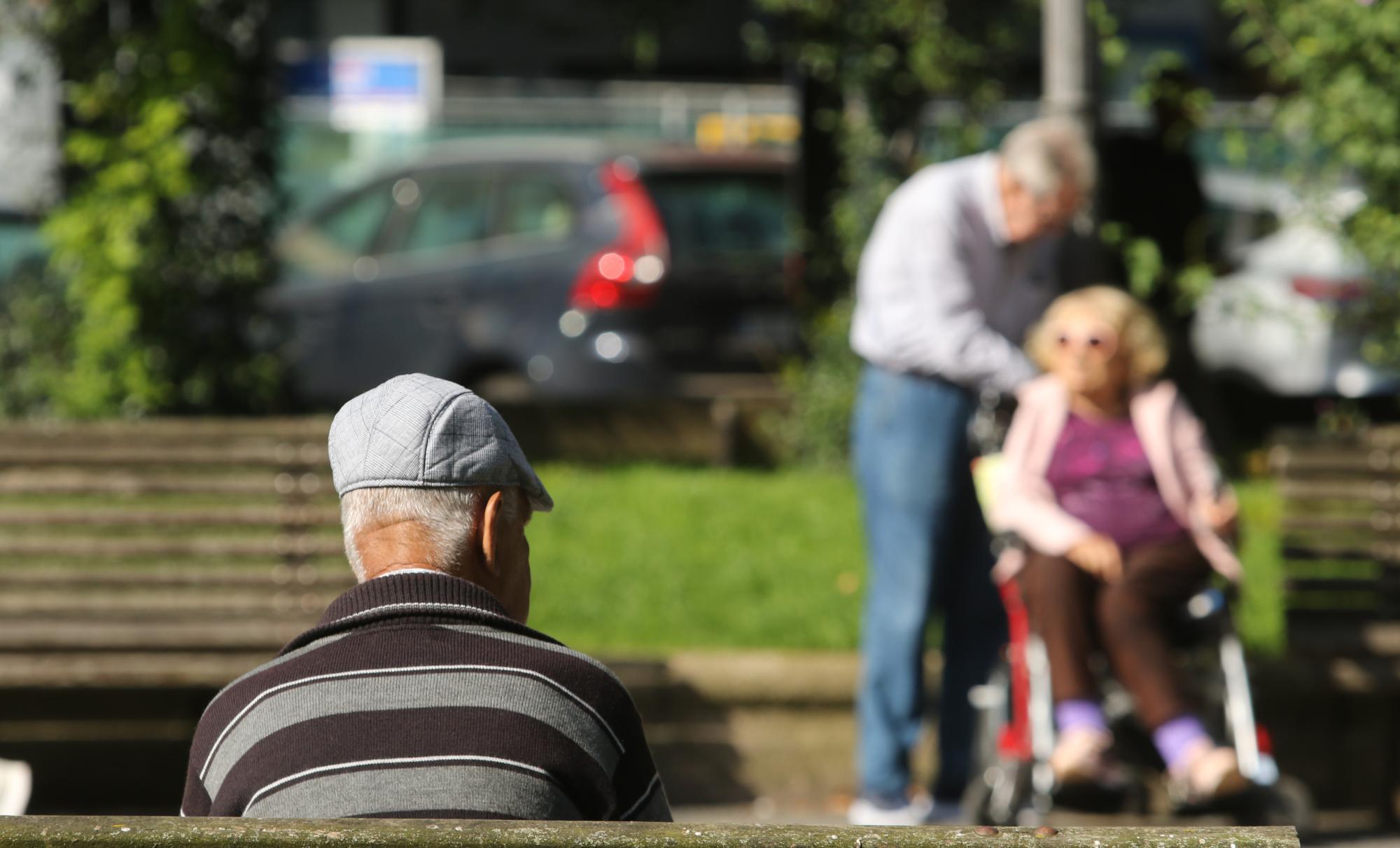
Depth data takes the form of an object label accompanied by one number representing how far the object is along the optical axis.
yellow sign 36.41
